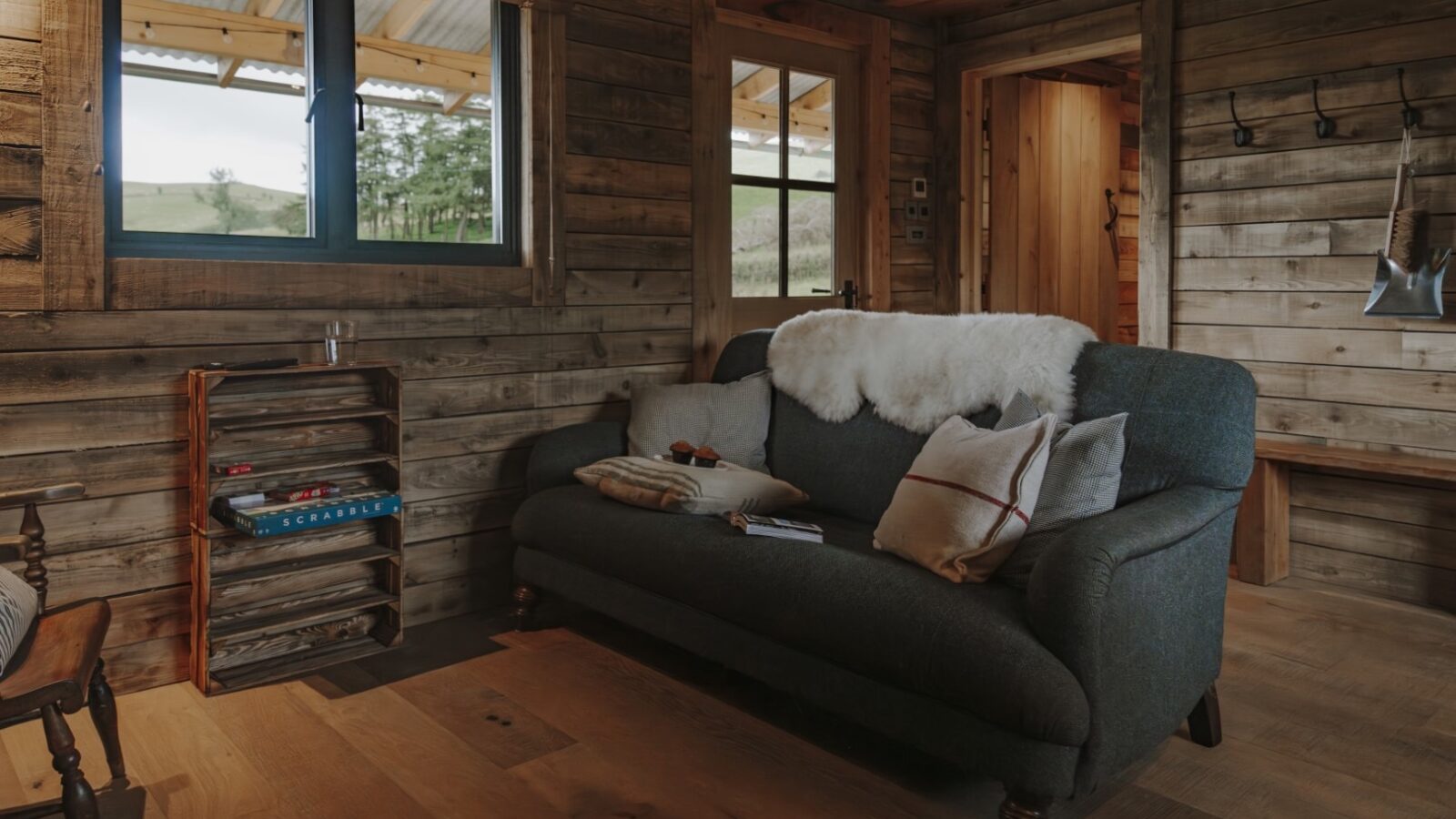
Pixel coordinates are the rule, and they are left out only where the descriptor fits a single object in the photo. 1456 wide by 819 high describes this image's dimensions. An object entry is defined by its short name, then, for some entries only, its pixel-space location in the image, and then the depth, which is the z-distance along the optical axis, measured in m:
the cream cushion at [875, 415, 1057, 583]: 2.21
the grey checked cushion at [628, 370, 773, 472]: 3.29
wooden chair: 1.74
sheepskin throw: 2.67
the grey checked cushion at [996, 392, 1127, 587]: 2.20
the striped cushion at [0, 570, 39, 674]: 1.85
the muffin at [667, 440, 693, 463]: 3.16
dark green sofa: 1.90
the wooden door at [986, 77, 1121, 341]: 5.02
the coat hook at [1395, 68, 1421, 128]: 3.36
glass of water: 2.96
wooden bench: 3.50
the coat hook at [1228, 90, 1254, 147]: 3.76
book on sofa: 2.58
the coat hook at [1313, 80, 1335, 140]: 3.55
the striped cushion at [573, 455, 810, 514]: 2.82
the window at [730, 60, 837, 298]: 4.18
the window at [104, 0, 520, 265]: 2.80
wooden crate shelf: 2.79
